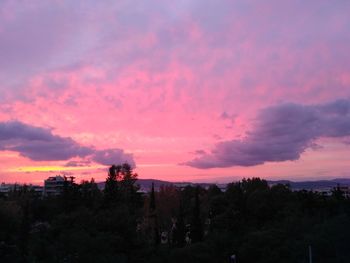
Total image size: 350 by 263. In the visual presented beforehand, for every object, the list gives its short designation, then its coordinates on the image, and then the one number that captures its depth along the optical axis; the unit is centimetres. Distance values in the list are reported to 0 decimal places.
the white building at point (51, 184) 18262
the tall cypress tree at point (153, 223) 6381
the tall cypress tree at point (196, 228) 6228
